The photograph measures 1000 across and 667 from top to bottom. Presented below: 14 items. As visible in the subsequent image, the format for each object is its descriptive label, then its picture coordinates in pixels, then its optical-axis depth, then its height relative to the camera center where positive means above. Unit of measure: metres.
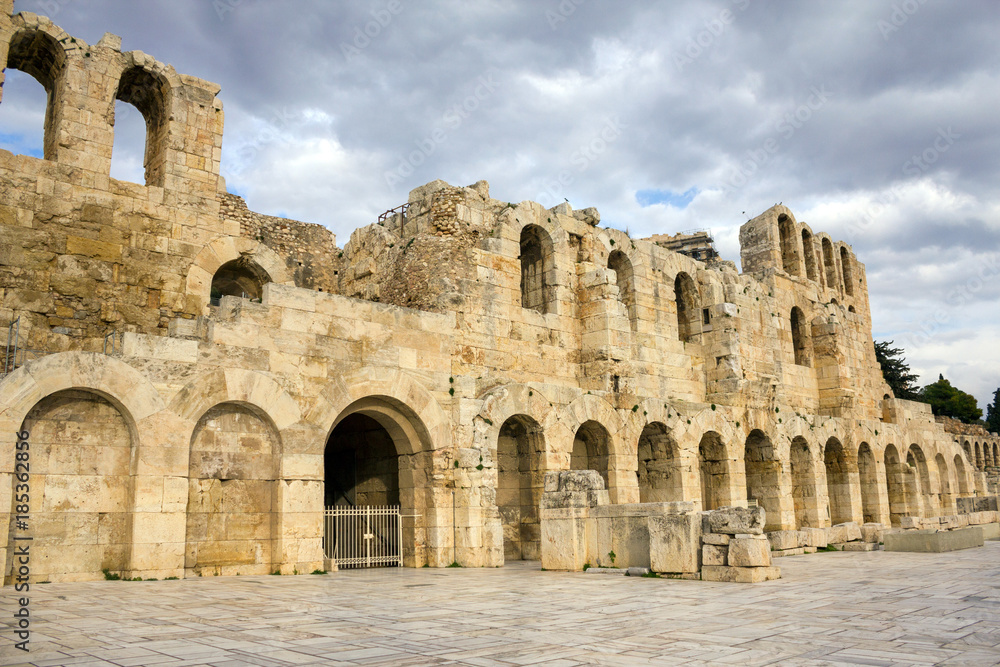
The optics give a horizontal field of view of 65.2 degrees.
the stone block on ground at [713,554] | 11.21 -1.06
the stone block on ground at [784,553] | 17.14 -1.61
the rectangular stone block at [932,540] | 16.28 -1.37
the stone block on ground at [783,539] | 17.30 -1.33
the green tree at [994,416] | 68.38 +5.05
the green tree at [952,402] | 64.81 +5.92
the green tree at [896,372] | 51.12 +6.78
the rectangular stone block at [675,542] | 11.47 -0.89
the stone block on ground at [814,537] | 17.80 -1.34
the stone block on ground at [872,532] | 18.86 -1.34
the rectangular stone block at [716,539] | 11.27 -0.84
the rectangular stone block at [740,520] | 11.16 -0.58
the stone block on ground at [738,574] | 10.87 -1.31
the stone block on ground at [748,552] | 10.93 -1.00
